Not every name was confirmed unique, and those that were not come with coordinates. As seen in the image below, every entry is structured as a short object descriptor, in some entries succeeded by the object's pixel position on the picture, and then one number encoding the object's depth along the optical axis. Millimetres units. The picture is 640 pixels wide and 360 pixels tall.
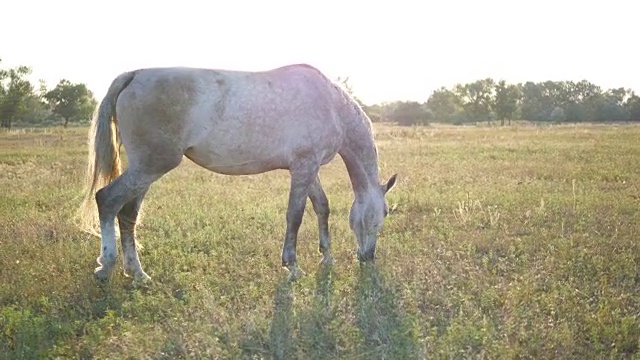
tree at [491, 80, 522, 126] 77312
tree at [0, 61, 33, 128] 52344
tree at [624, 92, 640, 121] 81375
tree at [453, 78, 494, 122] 82688
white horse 5508
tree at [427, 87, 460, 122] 89938
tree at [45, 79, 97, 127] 65250
